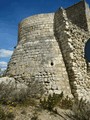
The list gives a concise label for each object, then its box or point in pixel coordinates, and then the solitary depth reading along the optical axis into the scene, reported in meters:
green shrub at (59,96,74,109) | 7.96
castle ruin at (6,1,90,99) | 9.32
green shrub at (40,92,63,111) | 7.12
